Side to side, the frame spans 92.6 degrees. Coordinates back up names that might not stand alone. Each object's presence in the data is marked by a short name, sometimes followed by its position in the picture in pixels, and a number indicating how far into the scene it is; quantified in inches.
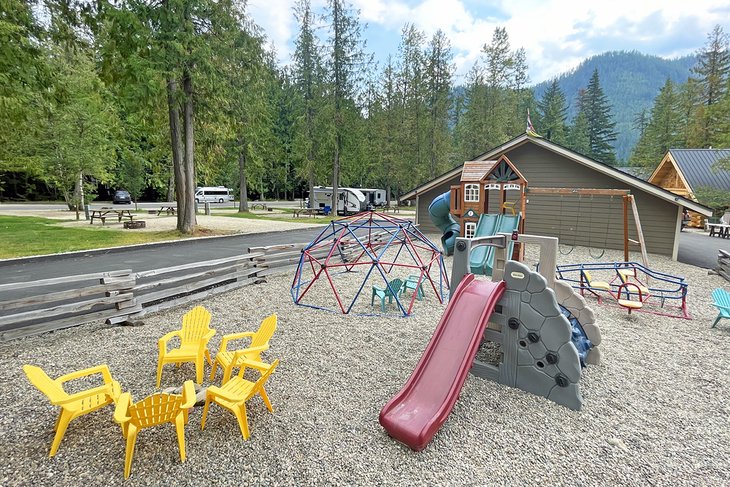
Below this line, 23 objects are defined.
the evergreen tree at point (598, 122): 2454.1
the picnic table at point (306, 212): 1244.2
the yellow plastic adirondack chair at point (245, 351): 164.9
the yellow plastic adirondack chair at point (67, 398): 130.6
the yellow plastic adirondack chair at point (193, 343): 180.2
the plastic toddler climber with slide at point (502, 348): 151.5
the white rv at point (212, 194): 1928.3
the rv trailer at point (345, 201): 1327.5
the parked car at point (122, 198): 1628.9
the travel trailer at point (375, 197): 1472.7
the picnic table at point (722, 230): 877.8
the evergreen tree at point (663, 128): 1665.8
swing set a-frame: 305.3
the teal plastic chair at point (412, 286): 335.2
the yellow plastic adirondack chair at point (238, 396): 140.3
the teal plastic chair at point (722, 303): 266.1
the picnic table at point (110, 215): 832.9
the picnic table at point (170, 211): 1153.7
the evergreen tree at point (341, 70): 1054.4
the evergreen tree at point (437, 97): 1294.3
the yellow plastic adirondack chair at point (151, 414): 122.6
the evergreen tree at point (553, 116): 2332.7
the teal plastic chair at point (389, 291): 299.3
